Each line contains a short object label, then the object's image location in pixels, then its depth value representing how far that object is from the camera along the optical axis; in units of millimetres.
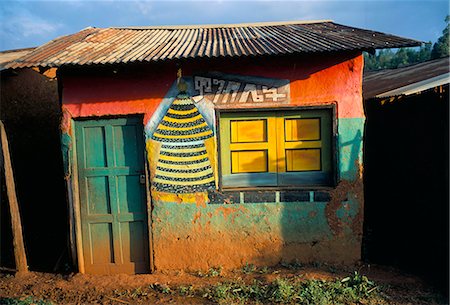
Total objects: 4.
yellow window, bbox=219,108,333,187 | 5082
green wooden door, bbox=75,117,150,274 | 5098
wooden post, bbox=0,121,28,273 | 5172
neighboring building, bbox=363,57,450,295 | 4508
